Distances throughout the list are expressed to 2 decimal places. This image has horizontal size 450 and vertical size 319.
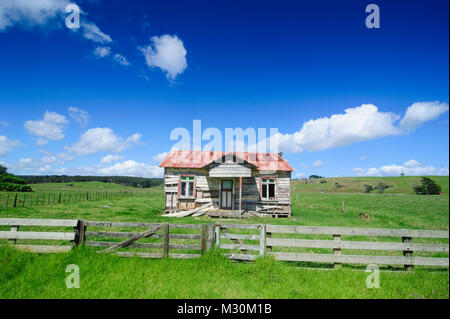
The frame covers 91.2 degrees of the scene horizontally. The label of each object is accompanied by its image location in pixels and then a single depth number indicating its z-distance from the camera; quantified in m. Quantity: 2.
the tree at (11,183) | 41.09
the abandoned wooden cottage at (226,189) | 19.73
